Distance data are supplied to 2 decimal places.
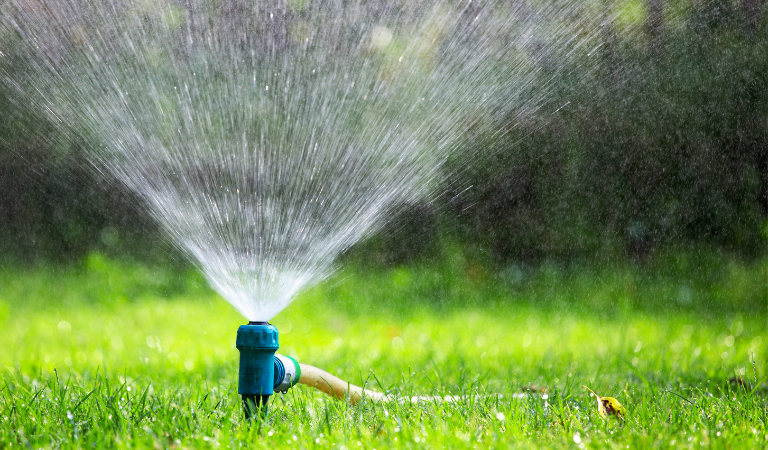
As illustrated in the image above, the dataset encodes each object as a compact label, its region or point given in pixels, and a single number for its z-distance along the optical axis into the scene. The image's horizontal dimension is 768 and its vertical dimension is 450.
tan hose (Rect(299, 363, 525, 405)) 4.49
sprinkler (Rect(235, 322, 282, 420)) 3.84
